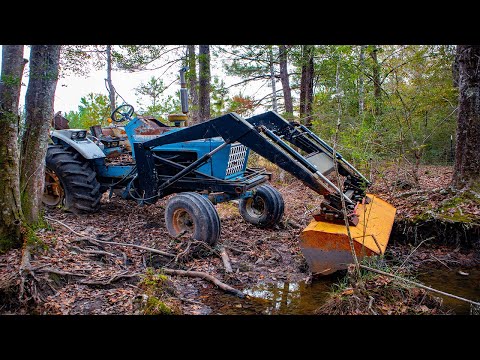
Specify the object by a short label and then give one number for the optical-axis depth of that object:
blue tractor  4.10
